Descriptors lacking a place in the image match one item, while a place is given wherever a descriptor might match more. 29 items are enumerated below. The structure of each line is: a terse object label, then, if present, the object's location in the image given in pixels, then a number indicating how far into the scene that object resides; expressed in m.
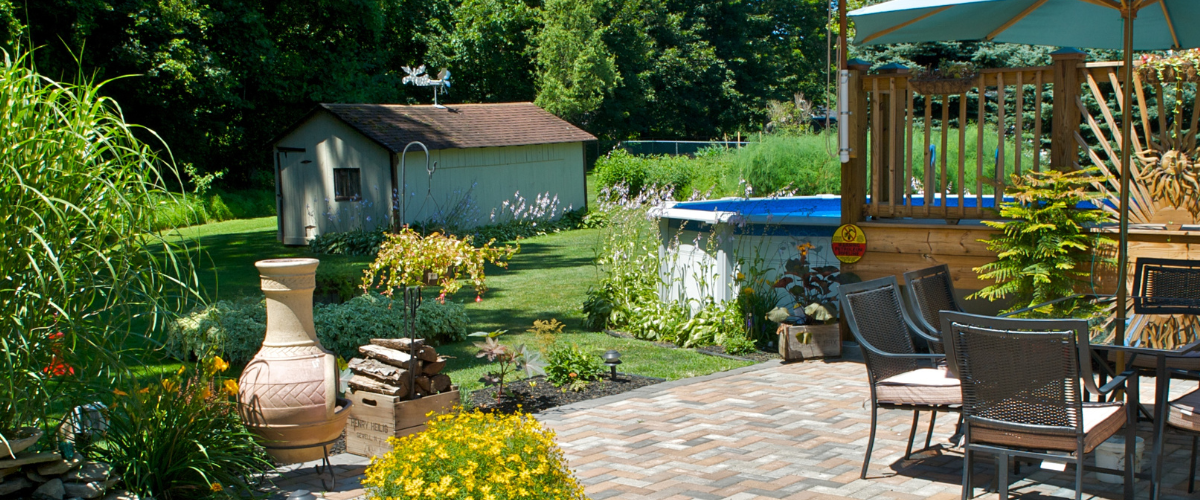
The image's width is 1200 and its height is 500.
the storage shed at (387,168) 17.73
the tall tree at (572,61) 32.50
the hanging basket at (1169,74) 5.83
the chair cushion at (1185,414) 3.50
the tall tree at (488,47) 35.06
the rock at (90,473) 3.45
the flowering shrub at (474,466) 2.71
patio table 3.77
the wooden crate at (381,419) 4.81
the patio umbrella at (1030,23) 6.21
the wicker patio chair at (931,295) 4.82
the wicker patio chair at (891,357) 4.13
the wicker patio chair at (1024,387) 3.28
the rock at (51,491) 3.33
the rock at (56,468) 3.36
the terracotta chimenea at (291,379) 4.24
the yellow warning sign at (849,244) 7.08
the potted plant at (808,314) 7.11
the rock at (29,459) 3.19
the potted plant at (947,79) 6.45
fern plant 5.93
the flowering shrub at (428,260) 5.11
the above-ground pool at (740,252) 7.71
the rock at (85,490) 3.41
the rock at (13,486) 3.25
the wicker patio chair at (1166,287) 4.76
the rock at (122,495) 3.54
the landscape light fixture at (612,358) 6.45
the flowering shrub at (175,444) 3.65
